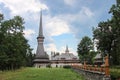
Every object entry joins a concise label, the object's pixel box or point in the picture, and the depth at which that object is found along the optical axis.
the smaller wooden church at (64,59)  54.04
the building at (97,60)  36.73
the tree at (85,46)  40.09
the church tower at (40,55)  49.79
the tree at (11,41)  23.84
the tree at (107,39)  24.83
